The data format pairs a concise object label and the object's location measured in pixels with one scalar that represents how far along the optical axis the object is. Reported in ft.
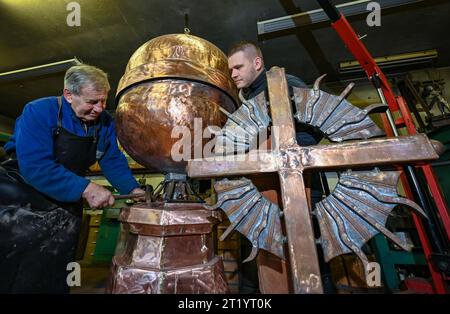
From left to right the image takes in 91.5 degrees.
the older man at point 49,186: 3.10
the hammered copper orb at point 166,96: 2.89
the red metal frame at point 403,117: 4.14
